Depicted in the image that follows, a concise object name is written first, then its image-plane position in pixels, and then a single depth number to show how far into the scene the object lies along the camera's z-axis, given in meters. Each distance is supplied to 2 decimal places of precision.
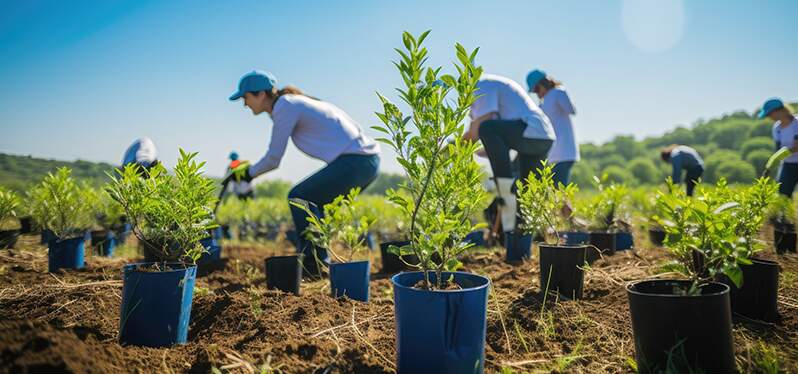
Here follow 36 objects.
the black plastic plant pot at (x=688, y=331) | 1.57
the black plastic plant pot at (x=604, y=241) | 3.99
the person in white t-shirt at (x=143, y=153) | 4.67
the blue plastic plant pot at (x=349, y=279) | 2.87
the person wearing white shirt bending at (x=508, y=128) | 4.31
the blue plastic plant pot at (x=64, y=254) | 3.68
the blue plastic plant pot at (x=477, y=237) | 4.95
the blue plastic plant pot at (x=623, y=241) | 4.50
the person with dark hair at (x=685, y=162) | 7.02
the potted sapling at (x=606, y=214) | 4.04
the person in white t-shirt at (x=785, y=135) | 5.40
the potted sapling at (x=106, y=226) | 4.91
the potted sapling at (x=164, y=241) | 1.98
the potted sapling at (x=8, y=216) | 4.18
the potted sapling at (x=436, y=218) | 1.56
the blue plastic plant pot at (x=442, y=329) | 1.55
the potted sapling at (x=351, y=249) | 2.87
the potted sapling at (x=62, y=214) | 3.71
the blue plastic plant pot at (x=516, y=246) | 3.96
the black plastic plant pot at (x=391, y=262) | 4.09
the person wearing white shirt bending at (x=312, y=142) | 3.76
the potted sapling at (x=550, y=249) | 2.64
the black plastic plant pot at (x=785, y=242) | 3.98
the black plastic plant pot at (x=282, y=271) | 3.08
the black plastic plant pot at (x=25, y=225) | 5.16
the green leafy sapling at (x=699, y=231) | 1.64
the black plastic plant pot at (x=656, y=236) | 4.98
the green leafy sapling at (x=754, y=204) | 2.46
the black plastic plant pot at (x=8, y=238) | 4.51
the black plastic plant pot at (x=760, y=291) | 2.17
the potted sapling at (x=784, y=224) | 3.99
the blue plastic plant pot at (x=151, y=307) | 1.98
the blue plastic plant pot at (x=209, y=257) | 4.00
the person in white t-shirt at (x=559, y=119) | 5.16
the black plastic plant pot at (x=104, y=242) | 5.06
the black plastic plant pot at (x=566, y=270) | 2.64
